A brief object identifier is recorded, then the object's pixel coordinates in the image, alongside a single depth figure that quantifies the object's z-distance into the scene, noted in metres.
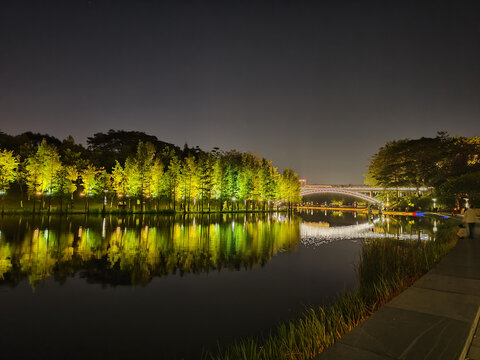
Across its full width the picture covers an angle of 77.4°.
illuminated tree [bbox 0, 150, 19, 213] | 42.12
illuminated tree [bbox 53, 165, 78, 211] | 46.58
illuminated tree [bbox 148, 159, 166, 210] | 53.94
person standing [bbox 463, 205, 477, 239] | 18.23
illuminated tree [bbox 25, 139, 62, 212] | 44.47
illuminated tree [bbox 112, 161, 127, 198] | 52.41
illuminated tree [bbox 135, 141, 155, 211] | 52.38
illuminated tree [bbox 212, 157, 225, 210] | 62.58
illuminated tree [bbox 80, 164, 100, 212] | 50.25
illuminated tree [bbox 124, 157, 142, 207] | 51.75
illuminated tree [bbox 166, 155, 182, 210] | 56.84
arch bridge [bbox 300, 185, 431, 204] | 100.80
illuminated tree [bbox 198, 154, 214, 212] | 60.47
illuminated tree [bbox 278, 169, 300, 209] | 87.69
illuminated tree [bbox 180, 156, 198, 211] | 58.47
